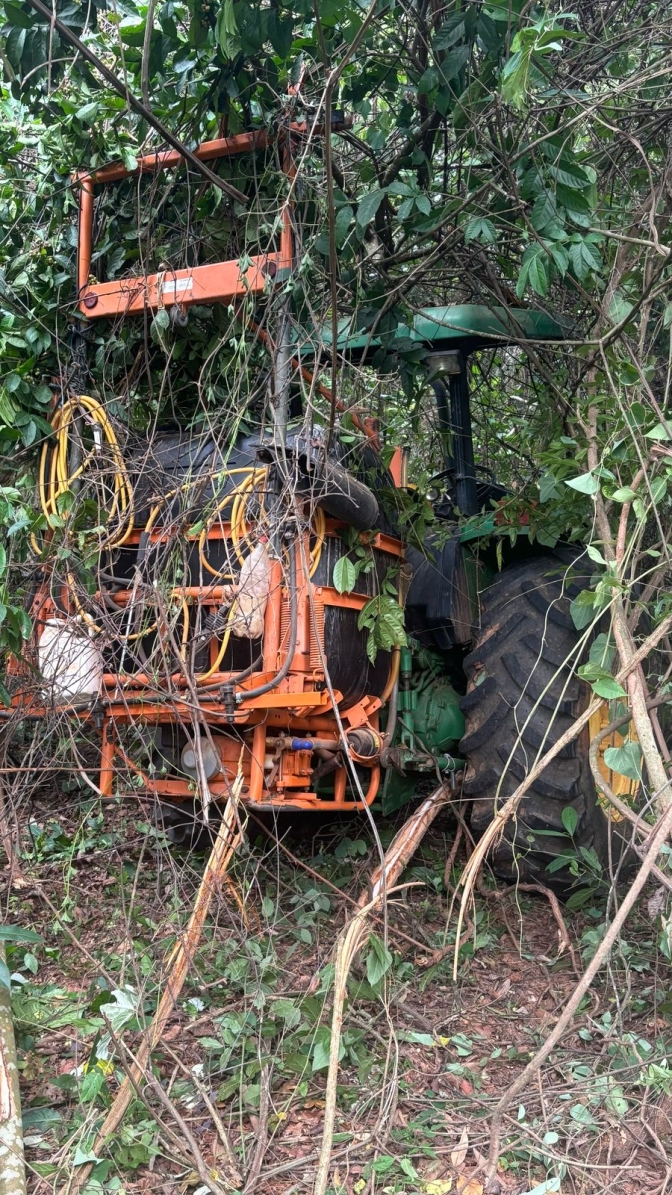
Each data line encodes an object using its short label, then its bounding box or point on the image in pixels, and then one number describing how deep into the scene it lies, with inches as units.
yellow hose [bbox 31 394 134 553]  115.4
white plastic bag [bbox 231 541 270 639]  106.1
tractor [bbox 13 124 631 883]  107.1
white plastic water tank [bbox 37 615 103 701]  112.0
